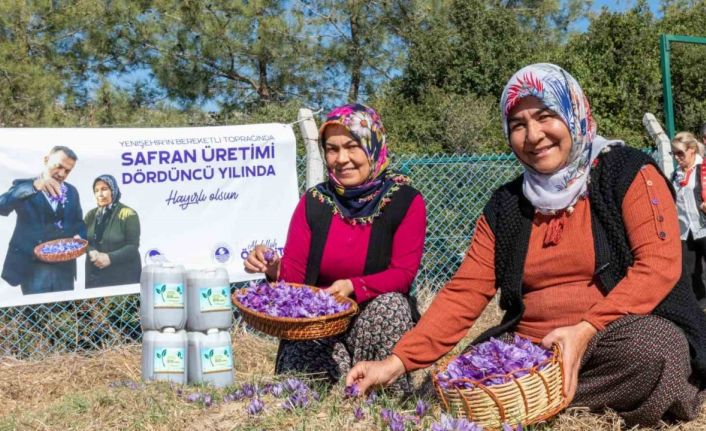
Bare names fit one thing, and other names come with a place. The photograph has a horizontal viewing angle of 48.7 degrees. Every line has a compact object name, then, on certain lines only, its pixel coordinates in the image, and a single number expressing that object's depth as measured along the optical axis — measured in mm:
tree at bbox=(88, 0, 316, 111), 13812
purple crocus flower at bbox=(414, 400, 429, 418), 2496
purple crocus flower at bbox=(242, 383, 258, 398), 2809
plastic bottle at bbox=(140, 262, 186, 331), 4062
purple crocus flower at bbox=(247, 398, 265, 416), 2541
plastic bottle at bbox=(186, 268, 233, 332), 4207
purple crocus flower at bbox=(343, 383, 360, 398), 2605
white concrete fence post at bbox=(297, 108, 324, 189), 5258
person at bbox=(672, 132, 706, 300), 6438
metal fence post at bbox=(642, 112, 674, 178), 7082
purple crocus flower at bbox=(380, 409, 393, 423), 2385
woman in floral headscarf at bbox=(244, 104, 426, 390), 3566
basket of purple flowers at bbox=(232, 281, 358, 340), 3057
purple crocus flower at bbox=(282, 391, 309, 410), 2582
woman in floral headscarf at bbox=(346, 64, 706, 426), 2568
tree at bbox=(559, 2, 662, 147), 12758
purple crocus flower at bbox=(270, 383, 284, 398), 2771
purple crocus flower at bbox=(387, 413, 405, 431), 2303
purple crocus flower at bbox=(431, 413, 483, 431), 2139
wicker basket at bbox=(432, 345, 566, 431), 2246
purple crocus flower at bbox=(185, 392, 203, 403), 2775
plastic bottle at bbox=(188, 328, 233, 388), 4137
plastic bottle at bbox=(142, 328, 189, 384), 4012
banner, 4742
